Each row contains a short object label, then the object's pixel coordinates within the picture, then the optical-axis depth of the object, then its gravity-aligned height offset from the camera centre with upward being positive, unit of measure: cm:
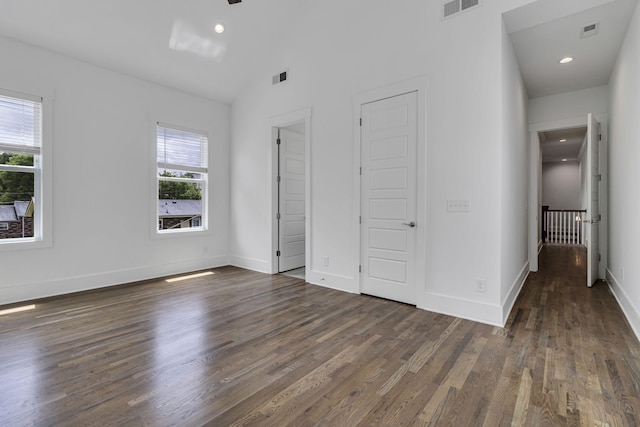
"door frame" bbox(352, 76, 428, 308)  352 +33
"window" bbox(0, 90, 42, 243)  377 +55
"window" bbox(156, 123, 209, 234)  518 +58
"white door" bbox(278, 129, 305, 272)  541 +20
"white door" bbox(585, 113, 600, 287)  434 +22
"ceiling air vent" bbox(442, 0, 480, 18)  321 +210
